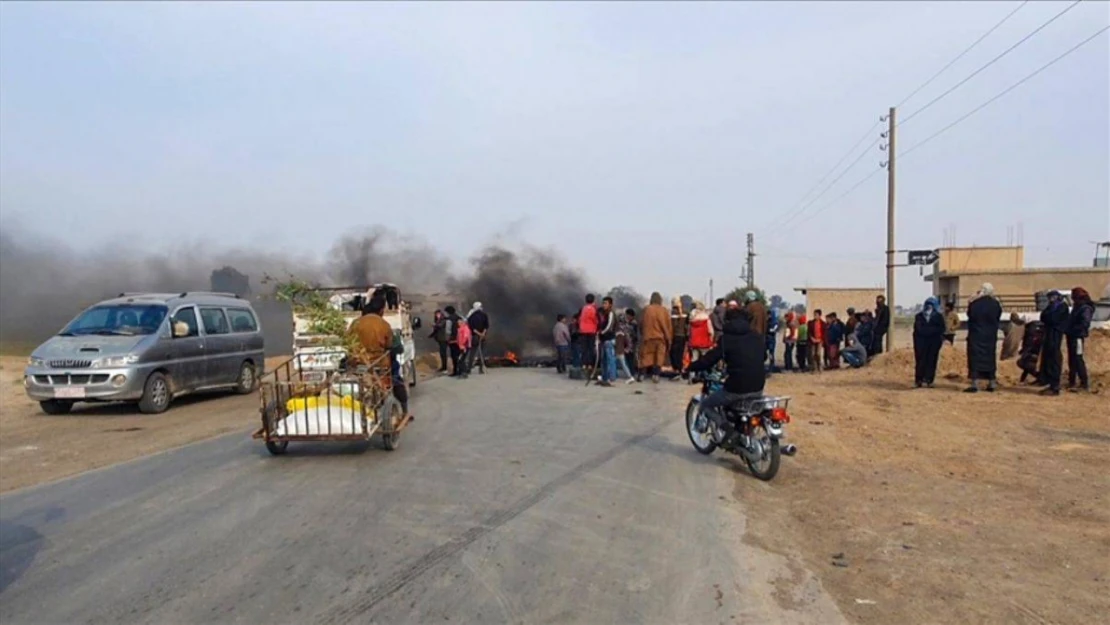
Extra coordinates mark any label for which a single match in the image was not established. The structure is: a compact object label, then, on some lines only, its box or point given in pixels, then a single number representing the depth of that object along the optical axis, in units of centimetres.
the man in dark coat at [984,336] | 1380
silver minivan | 1315
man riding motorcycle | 835
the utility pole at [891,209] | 2396
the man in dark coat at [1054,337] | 1348
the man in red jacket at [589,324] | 1734
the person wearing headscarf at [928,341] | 1498
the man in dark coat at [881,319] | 2156
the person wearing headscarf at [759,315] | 1366
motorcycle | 788
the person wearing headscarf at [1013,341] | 1806
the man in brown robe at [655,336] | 1708
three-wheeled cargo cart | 882
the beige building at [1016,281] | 4260
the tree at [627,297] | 2962
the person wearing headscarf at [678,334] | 1838
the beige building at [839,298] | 4531
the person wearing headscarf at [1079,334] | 1328
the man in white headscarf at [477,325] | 1975
